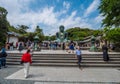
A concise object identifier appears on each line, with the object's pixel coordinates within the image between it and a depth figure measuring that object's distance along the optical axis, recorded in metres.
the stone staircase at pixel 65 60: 4.87
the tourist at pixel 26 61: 3.38
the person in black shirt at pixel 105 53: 5.01
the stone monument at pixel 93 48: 7.18
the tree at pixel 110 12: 7.08
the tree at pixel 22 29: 23.52
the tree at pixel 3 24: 9.85
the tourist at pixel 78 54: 4.58
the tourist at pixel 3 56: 4.62
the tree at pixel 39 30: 20.46
